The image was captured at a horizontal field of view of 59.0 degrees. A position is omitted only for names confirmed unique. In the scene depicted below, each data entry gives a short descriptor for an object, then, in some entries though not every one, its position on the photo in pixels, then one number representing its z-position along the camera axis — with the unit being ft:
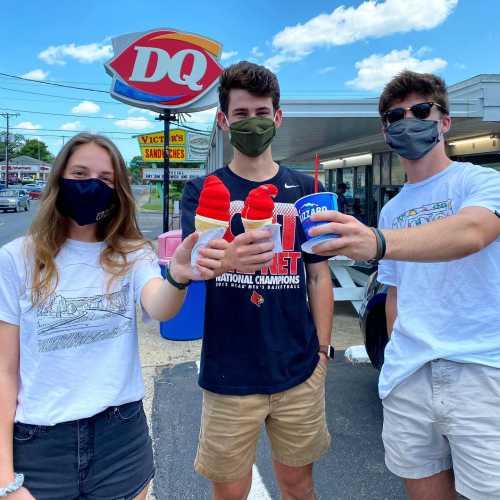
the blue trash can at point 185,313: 15.60
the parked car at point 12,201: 105.81
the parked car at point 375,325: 11.71
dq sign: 24.56
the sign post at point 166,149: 25.13
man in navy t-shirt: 6.33
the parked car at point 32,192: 158.02
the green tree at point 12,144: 278.60
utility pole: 232.45
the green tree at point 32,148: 357.00
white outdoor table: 20.39
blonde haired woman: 4.84
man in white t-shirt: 5.43
